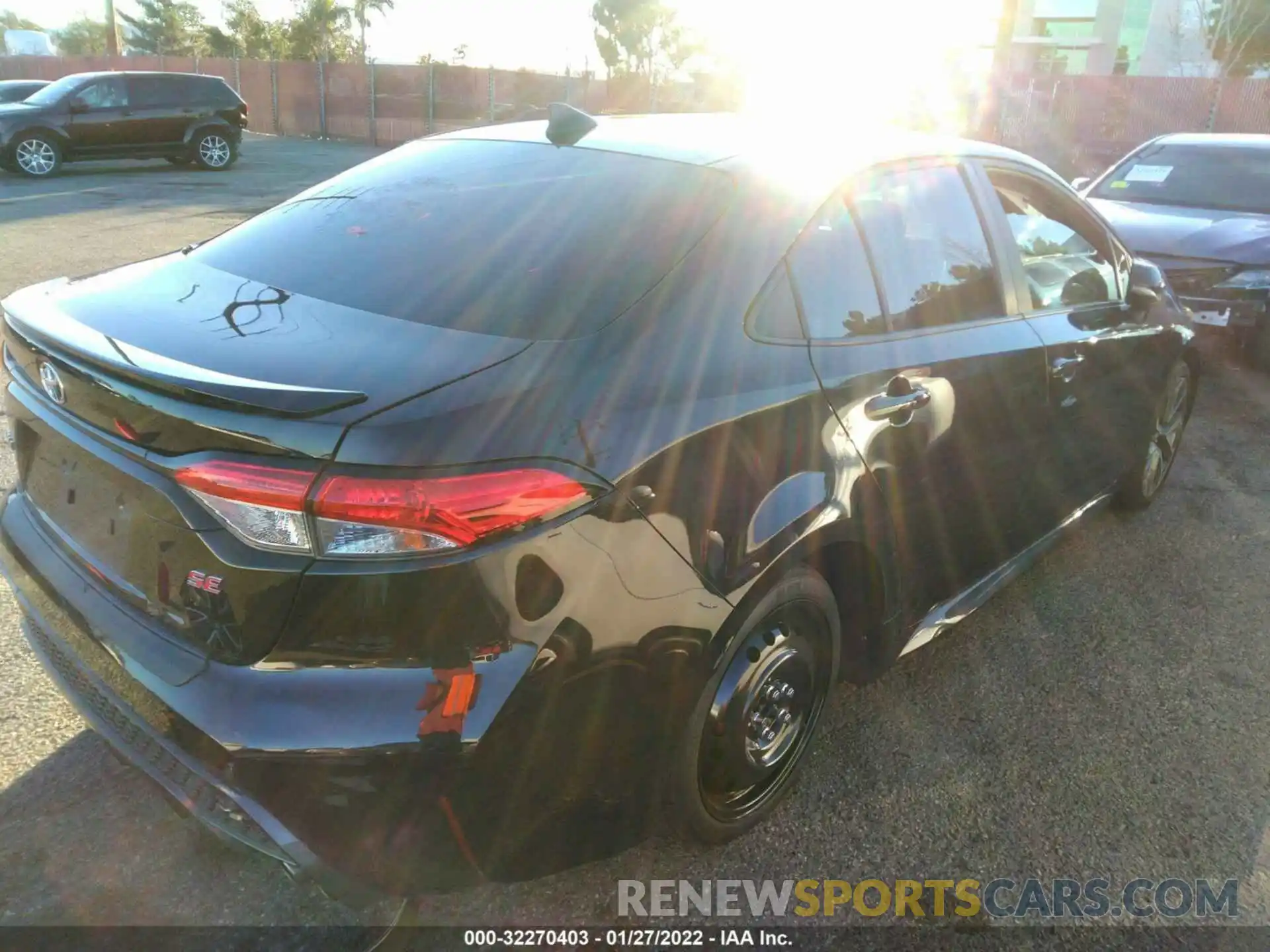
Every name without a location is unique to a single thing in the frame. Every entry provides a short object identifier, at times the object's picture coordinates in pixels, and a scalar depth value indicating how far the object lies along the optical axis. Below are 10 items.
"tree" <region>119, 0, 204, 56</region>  58.91
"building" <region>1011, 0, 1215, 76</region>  47.50
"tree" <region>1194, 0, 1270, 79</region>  32.28
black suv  15.61
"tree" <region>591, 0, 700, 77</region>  51.38
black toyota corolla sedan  1.65
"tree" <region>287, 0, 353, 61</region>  44.78
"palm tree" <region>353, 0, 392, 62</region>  50.16
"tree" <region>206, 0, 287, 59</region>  48.25
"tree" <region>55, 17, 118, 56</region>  66.81
